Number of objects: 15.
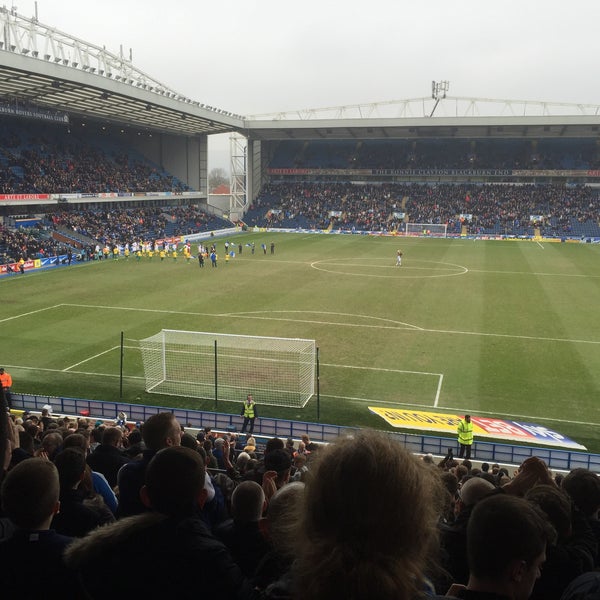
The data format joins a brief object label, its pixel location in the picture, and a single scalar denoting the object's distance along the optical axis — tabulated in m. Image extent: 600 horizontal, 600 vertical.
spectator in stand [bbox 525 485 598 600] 3.46
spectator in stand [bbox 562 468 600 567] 4.63
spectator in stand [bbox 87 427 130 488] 7.21
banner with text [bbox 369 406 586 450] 16.17
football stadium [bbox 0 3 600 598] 18.25
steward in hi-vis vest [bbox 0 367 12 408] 17.33
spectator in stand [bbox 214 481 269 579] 3.69
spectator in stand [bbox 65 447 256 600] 2.59
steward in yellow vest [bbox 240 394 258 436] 16.34
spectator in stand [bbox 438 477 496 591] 4.00
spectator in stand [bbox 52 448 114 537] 4.24
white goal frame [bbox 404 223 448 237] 77.38
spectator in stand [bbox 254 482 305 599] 2.15
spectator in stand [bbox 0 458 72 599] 2.87
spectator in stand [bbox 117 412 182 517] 4.40
